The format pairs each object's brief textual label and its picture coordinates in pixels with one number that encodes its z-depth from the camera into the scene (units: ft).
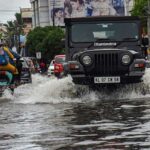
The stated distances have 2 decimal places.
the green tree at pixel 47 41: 278.26
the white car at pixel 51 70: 125.98
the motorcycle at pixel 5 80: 61.46
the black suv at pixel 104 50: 51.78
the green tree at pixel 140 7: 233.14
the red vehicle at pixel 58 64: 98.37
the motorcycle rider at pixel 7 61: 60.75
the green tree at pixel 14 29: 486.71
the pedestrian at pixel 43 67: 205.67
